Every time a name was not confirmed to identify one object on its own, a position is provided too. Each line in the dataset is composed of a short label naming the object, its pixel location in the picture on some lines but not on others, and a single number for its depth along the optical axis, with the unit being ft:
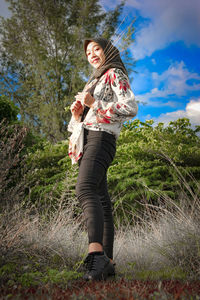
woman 6.04
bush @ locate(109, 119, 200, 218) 15.97
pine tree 48.88
